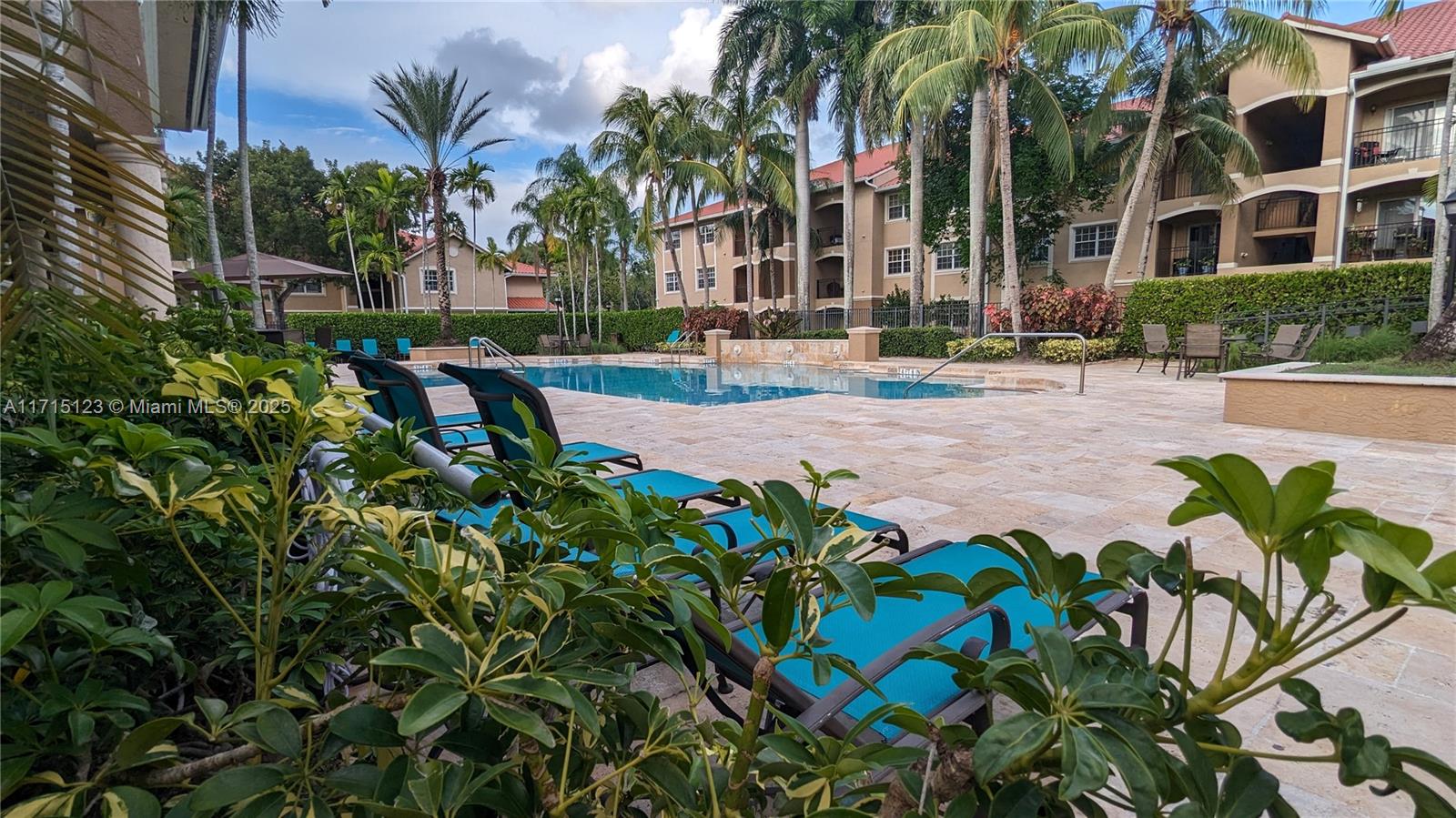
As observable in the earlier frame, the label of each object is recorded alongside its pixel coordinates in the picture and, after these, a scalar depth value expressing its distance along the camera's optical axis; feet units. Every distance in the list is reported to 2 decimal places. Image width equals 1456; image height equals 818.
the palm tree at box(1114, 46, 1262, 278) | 62.69
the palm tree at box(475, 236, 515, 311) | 129.80
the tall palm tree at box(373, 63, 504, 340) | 72.69
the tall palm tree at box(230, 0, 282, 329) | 46.70
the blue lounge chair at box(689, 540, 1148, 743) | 4.46
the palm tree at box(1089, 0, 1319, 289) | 50.80
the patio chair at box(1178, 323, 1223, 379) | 38.06
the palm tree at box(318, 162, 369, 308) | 112.68
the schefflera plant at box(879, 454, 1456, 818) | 1.91
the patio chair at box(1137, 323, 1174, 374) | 43.21
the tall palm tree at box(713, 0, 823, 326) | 73.41
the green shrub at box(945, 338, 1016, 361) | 56.24
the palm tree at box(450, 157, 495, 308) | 84.28
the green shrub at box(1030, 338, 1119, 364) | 52.31
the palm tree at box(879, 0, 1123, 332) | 49.62
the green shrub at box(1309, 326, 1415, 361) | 30.17
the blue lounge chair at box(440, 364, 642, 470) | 7.98
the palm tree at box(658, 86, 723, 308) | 79.36
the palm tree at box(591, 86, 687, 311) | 81.56
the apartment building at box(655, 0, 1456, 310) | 62.08
